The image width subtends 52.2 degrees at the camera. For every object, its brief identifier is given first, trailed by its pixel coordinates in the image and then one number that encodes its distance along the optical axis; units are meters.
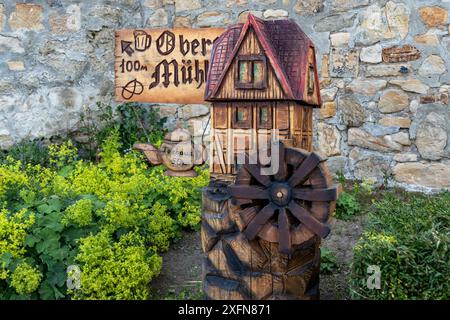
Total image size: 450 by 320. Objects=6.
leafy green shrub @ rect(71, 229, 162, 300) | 2.42
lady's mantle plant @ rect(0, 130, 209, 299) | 2.44
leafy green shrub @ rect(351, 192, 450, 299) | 1.87
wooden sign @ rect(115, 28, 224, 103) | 4.80
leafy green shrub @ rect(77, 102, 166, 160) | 4.73
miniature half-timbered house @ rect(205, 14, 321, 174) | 2.09
